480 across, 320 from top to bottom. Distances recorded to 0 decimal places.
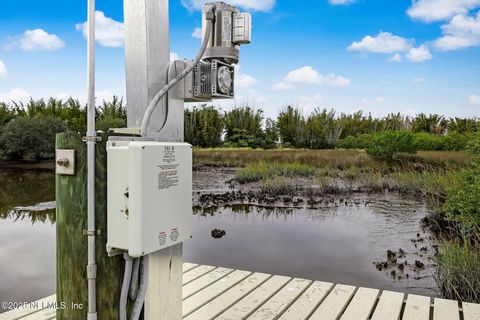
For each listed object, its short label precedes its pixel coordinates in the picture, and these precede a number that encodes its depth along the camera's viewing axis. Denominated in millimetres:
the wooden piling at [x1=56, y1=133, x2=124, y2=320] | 1692
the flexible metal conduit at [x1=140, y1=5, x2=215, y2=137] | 1716
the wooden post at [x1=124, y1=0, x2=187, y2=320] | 1771
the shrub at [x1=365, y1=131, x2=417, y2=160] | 9461
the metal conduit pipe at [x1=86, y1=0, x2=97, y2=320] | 1642
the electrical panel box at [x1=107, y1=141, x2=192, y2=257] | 1562
